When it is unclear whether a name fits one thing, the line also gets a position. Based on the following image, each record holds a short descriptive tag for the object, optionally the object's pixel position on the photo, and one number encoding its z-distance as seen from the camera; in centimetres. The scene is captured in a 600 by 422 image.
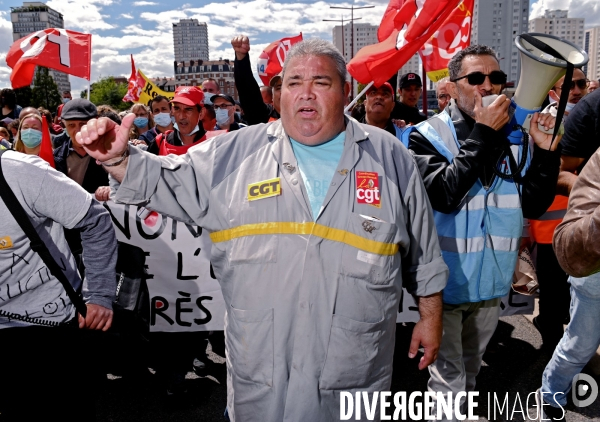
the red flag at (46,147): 430
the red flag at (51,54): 689
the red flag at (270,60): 780
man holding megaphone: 282
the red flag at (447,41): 622
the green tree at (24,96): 4619
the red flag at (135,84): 1443
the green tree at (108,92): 9775
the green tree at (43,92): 5997
